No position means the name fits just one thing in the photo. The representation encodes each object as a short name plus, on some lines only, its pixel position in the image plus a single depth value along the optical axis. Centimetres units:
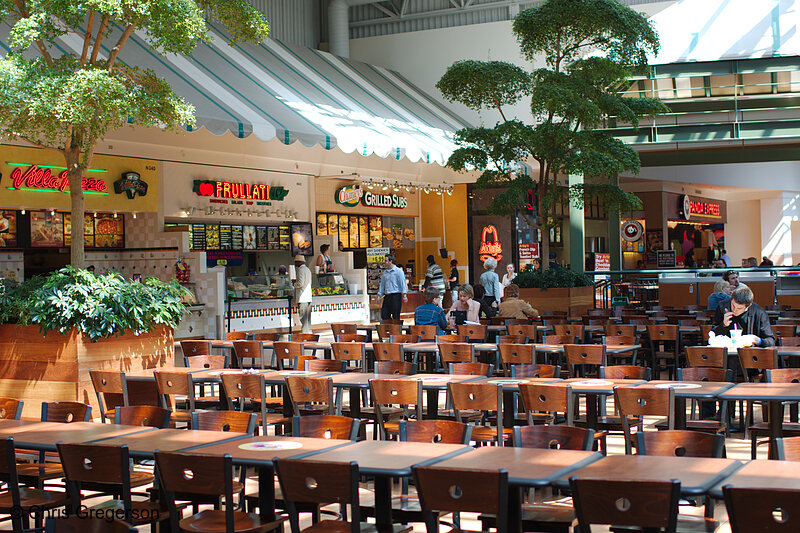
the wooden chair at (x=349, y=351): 884
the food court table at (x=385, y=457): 382
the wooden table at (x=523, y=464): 354
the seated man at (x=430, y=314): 1089
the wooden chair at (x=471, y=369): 718
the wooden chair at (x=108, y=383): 693
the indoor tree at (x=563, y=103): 1446
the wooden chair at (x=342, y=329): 1094
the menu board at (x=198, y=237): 1706
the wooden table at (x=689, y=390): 562
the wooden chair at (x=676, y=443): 415
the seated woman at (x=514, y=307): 1198
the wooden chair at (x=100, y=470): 410
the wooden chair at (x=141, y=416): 529
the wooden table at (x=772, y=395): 544
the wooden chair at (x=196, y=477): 384
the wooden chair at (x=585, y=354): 800
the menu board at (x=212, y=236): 1734
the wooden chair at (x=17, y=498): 436
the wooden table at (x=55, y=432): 464
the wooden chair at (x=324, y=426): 486
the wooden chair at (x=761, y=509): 296
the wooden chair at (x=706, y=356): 757
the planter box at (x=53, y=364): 856
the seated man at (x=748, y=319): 789
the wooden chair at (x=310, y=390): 631
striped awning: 1308
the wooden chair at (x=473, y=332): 1025
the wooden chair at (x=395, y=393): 605
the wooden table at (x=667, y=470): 341
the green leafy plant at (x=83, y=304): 842
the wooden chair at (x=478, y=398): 583
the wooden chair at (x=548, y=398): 578
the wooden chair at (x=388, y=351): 868
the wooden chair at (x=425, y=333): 1045
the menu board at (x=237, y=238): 1791
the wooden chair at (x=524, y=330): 1026
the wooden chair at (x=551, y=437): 442
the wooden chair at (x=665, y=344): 976
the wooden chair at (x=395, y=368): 726
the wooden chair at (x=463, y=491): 340
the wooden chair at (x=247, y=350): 908
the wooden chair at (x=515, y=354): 848
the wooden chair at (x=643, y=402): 554
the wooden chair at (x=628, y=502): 319
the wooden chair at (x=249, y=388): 667
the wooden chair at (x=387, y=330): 1098
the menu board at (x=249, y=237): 1819
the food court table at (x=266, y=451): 408
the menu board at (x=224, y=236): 1764
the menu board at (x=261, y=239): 1853
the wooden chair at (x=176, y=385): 692
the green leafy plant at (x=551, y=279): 1544
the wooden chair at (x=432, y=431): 459
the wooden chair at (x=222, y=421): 510
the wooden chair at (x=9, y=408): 588
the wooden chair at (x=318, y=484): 358
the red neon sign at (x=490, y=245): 2341
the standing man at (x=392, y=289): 1516
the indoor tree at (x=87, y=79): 820
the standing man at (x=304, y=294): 1602
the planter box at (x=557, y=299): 1532
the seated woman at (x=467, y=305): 1131
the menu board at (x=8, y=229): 1425
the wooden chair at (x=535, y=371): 698
